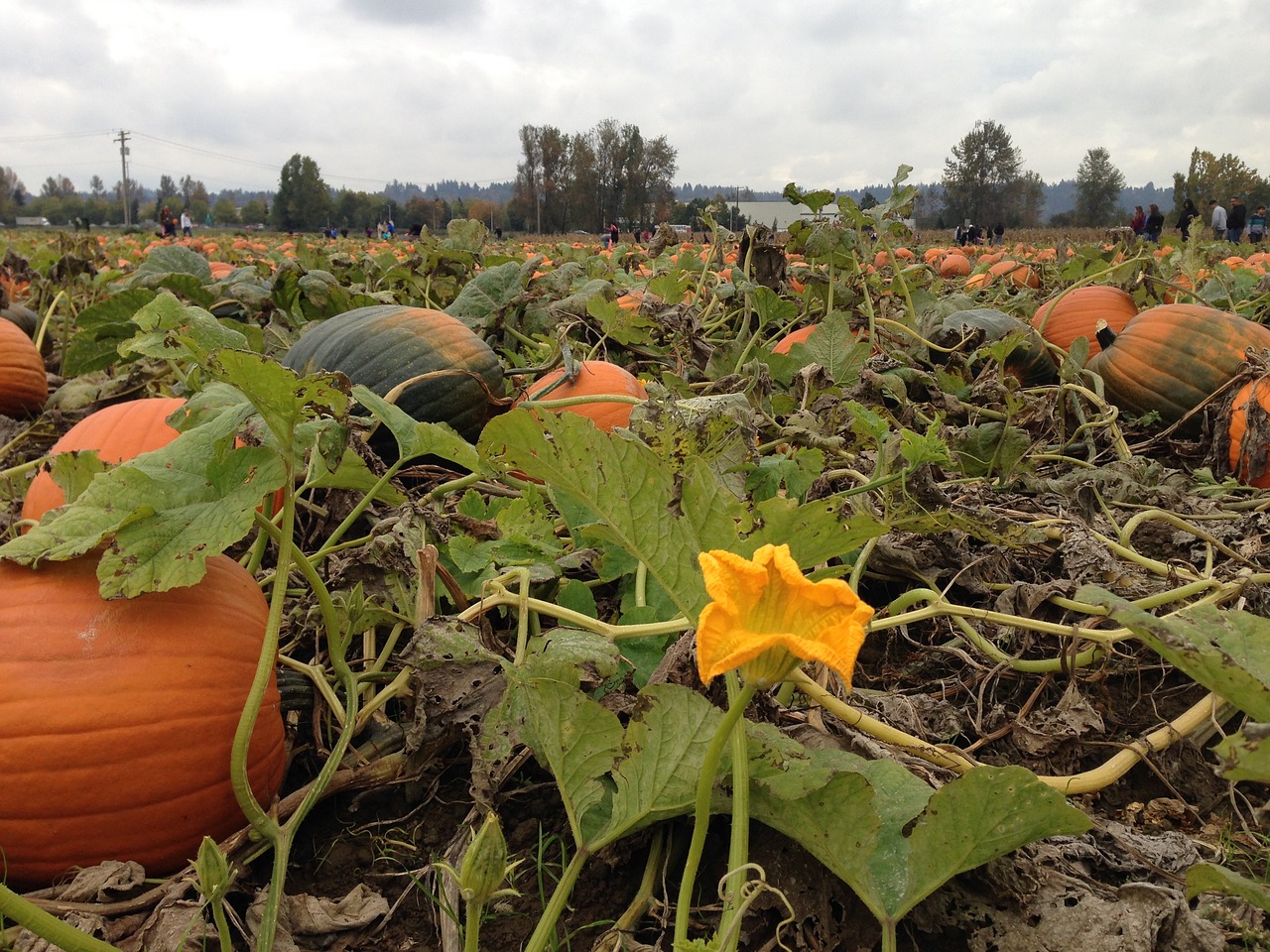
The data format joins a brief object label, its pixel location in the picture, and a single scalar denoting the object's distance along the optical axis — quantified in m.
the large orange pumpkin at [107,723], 1.27
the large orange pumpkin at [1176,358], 3.32
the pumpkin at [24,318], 4.48
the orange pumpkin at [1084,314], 4.21
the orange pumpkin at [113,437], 2.13
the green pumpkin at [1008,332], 3.50
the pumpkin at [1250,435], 2.73
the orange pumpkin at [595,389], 2.73
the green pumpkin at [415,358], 2.69
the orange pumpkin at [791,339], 3.45
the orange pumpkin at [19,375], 3.62
